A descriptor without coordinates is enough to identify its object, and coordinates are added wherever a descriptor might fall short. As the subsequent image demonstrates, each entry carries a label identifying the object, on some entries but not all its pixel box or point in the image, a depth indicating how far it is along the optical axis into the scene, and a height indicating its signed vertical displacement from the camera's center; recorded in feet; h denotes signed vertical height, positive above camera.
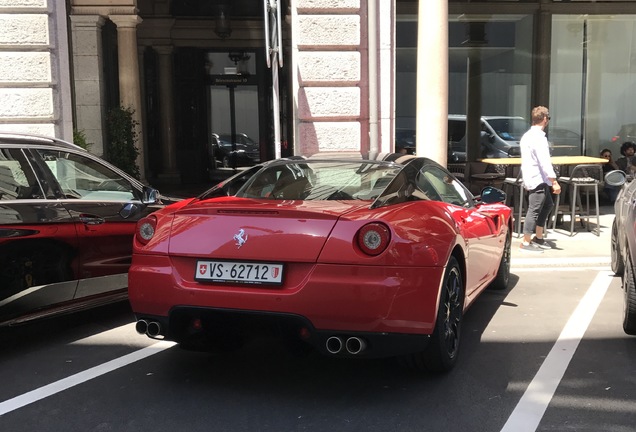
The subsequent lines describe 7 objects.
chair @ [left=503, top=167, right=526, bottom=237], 32.17 -3.36
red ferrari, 11.89 -2.56
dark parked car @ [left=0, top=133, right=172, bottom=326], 15.17 -2.23
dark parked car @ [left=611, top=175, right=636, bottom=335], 16.10 -3.12
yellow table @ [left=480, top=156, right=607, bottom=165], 33.86 -1.85
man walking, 27.78 -1.87
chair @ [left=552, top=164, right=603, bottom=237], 32.27 -2.74
